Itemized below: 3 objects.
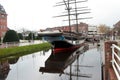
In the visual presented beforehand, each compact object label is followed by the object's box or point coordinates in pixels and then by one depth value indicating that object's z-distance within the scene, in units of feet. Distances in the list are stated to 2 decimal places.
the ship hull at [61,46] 40.53
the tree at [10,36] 62.56
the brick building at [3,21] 93.04
